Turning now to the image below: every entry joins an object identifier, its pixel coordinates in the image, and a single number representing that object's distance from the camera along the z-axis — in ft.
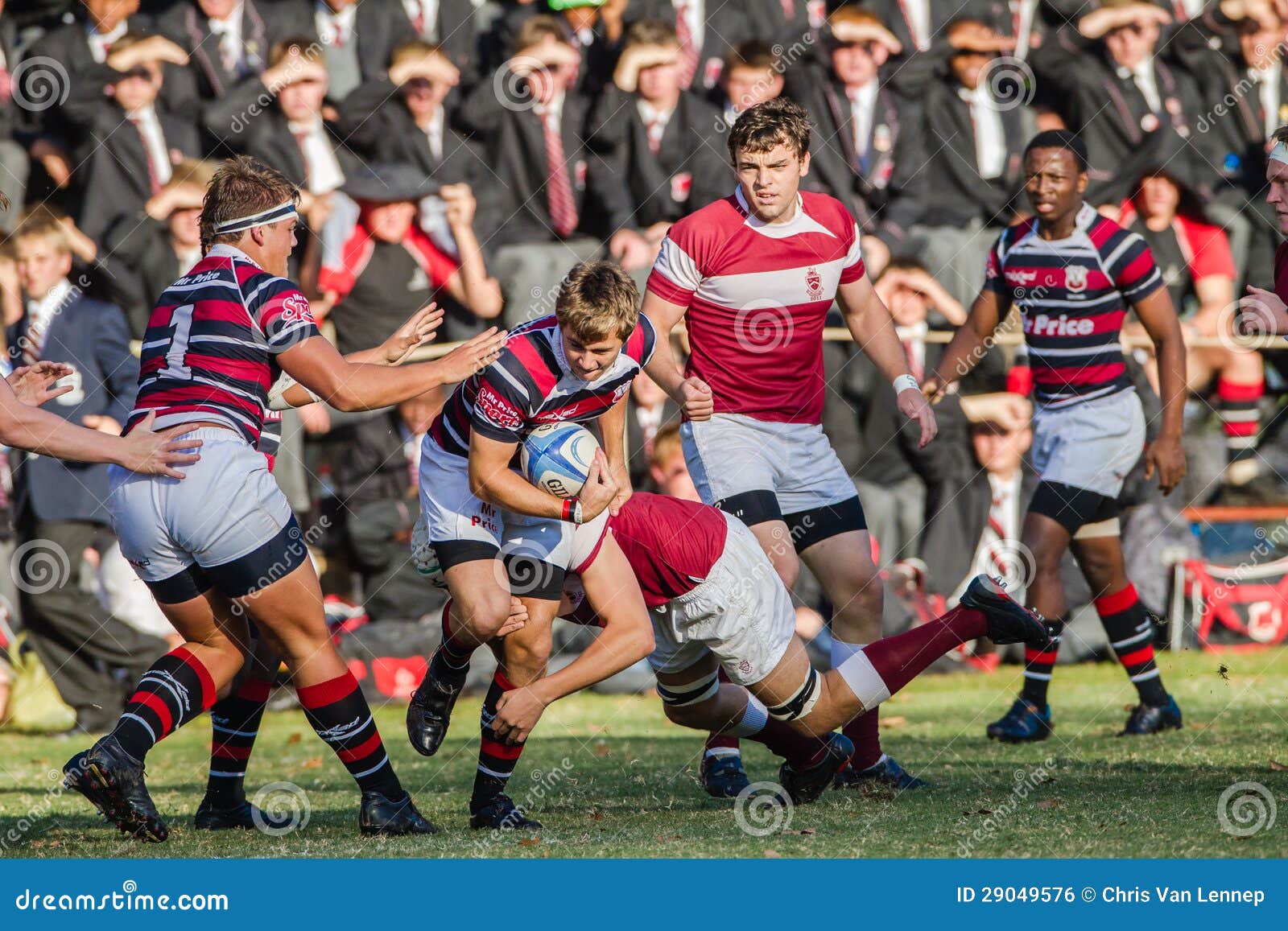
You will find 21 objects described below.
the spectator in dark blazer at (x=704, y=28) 68.74
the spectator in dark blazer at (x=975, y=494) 65.00
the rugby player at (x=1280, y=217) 35.96
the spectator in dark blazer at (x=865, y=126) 67.82
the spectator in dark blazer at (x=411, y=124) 65.10
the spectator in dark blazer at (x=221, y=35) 66.74
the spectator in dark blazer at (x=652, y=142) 65.72
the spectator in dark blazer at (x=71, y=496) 58.39
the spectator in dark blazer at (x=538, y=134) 65.77
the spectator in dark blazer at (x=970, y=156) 67.51
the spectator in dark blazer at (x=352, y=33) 67.26
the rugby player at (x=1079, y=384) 47.52
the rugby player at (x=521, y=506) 34.40
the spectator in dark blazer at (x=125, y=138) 63.57
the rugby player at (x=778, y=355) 40.27
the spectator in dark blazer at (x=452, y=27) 68.18
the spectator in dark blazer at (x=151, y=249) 61.16
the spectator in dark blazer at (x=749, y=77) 65.72
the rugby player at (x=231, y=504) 33.14
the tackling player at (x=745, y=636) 35.01
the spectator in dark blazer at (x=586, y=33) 68.49
